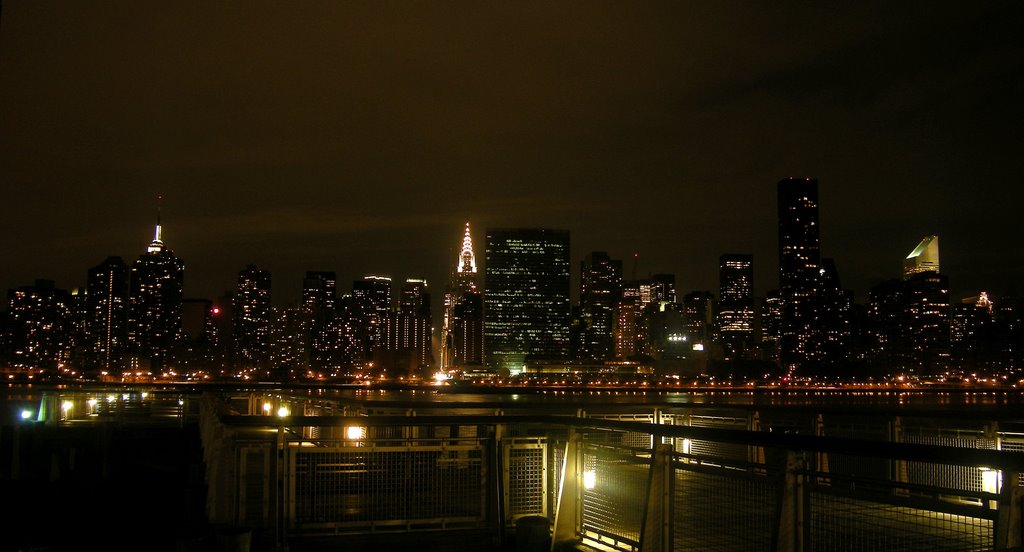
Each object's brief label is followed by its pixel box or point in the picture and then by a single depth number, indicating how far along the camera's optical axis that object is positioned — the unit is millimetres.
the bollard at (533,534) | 9102
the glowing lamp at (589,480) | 9484
